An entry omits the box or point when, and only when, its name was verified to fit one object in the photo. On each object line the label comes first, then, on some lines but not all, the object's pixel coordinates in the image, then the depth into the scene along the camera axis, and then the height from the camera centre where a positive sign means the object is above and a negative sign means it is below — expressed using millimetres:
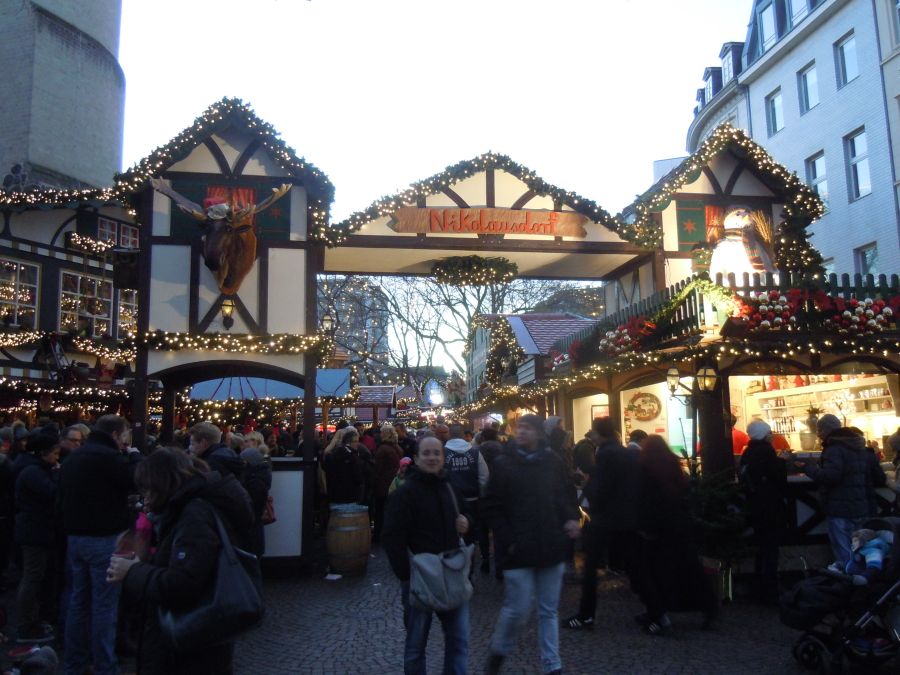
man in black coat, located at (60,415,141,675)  5617 -715
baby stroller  5844 -1506
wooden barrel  10172 -1430
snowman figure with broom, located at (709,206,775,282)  11852 +2828
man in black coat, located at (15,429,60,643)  6984 -745
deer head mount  11242 +2965
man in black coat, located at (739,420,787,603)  8281 -794
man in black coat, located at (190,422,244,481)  6109 -116
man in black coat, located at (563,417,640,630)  7309 -758
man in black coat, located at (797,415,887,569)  8062 -621
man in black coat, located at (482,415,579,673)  5477 -786
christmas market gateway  10727 +2631
